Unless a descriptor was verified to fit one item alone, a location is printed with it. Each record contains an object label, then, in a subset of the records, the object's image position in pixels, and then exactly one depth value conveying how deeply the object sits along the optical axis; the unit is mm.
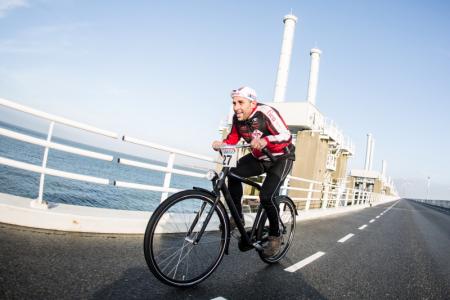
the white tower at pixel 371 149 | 85188
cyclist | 3586
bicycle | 2682
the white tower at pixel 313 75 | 41438
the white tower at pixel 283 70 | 35812
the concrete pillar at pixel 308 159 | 32469
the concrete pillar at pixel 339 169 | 46875
